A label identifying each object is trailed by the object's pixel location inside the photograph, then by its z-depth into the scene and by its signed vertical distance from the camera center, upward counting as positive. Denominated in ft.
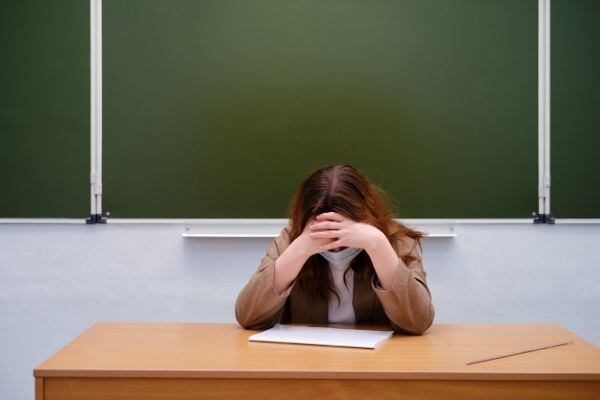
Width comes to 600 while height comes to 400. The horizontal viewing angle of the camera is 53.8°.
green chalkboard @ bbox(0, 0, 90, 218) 9.20 +1.31
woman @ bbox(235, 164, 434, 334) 5.16 -0.69
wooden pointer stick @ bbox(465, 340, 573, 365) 4.35 -1.25
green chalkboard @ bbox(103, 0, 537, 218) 9.16 +1.45
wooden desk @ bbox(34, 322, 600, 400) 4.09 -1.27
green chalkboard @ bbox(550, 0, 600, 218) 9.17 +1.41
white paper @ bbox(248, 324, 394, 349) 4.78 -1.22
